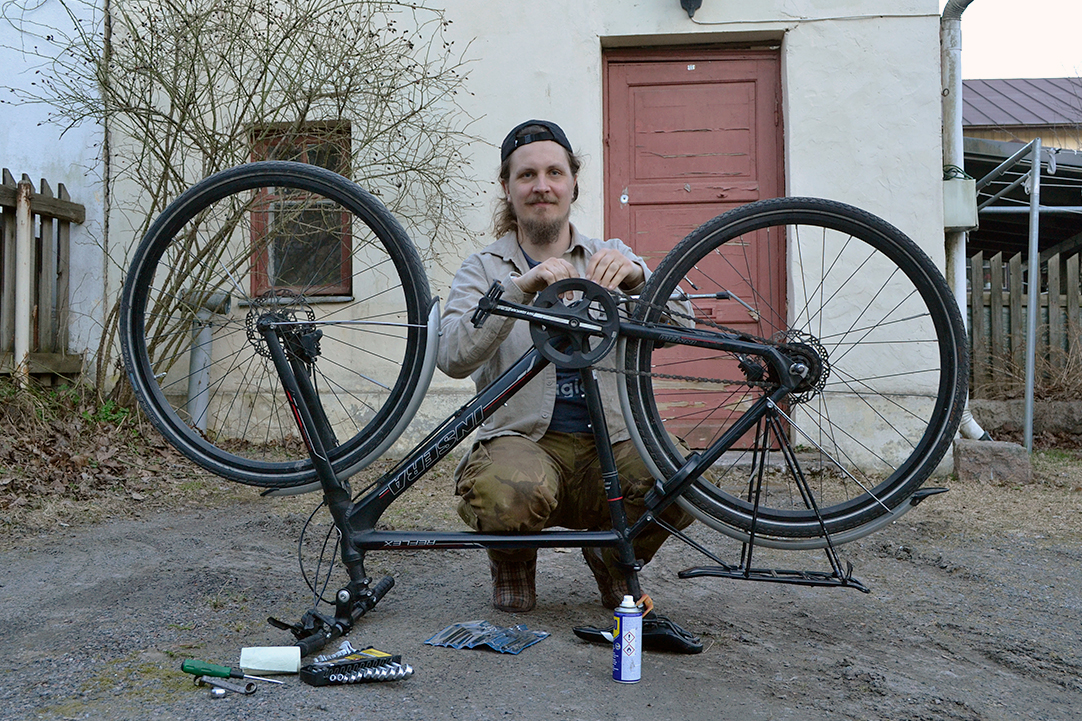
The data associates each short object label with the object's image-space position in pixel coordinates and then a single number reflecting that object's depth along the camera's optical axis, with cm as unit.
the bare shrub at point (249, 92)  505
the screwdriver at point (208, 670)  179
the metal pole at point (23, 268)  511
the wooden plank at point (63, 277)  551
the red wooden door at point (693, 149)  538
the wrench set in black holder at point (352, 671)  181
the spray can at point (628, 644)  185
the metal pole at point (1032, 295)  541
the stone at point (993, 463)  478
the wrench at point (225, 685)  176
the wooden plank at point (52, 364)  504
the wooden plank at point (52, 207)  511
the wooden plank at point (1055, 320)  704
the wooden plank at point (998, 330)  705
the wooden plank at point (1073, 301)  707
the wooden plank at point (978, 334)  703
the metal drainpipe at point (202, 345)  509
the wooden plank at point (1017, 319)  701
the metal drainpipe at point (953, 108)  523
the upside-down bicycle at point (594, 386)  212
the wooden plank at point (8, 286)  510
